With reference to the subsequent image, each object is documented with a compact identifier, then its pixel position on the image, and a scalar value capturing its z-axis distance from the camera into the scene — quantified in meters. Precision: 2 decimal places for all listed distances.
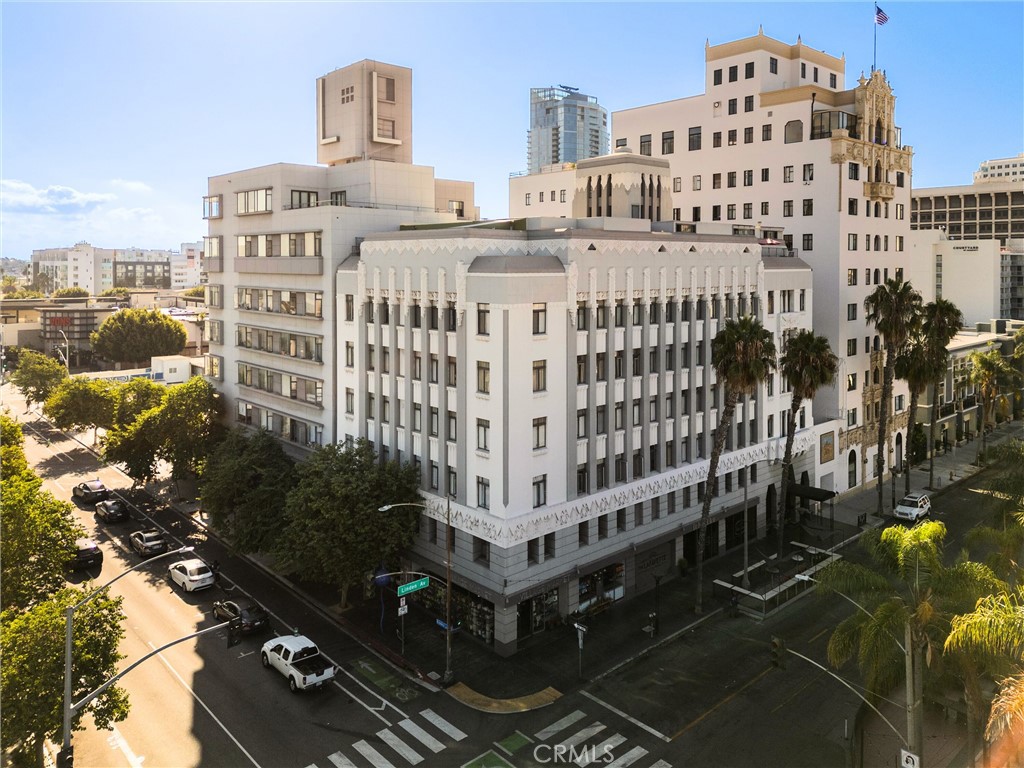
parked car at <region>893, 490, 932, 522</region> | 63.98
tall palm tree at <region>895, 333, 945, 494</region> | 64.69
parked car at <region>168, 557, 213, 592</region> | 49.12
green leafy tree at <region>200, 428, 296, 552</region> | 49.50
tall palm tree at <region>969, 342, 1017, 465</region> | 81.19
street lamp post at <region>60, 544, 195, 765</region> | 26.80
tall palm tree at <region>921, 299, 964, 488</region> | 65.31
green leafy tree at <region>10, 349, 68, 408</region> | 99.44
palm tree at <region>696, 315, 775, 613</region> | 45.44
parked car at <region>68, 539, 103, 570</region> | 52.88
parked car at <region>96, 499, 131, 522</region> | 62.84
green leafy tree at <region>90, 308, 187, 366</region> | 130.62
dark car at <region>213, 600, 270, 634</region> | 43.84
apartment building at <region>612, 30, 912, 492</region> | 68.06
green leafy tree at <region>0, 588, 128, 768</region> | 27.78
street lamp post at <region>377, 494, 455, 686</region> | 39.19
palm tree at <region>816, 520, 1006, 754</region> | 27.12
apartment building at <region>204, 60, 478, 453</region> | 55.34
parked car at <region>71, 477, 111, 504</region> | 68.62
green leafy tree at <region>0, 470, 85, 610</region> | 36.69
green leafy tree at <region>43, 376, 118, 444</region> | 83.31
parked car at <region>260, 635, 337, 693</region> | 37.75
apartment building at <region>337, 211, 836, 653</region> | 42.03
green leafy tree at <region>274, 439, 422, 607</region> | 43.56
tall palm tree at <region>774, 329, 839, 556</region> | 50.97
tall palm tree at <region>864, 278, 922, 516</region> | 63.56
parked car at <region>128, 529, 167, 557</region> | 55.27
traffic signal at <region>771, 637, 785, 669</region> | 40.84
